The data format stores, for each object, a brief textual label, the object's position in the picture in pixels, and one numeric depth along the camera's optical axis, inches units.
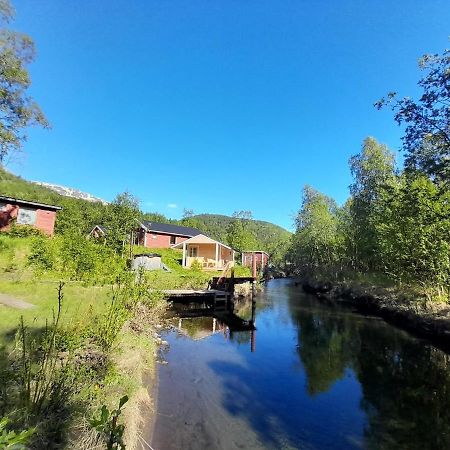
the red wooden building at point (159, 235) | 1680.6
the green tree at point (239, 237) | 2418.8
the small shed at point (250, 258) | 2385.6
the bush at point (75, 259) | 465.1
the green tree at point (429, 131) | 532.7
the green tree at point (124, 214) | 1400.1
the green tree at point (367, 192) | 1331.2
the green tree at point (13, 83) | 725.3
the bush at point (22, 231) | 933.2
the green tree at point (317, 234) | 1744.6
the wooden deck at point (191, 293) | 848.5
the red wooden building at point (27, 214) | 985.5
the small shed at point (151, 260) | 1159.7
